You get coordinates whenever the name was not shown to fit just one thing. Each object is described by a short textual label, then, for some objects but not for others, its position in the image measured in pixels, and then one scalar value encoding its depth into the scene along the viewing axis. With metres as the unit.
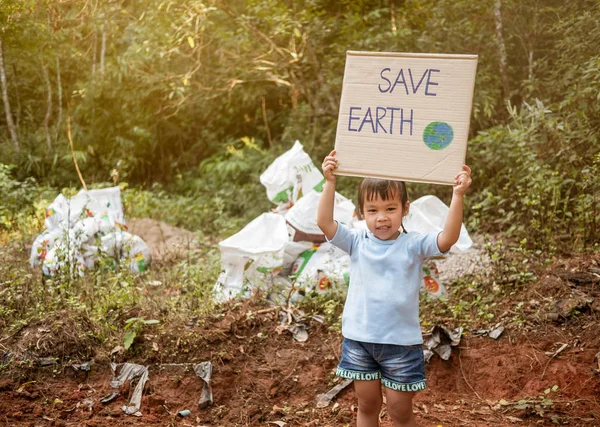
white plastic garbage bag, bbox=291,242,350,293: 3.73
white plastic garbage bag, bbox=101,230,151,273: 4.37
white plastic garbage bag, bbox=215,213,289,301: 3.75
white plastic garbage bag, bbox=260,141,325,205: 4.42
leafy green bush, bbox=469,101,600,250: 3.95
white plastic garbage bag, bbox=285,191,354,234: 3.90
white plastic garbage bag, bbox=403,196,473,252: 3.59
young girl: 2.10
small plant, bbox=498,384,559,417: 2.63
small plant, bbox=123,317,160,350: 3.04
